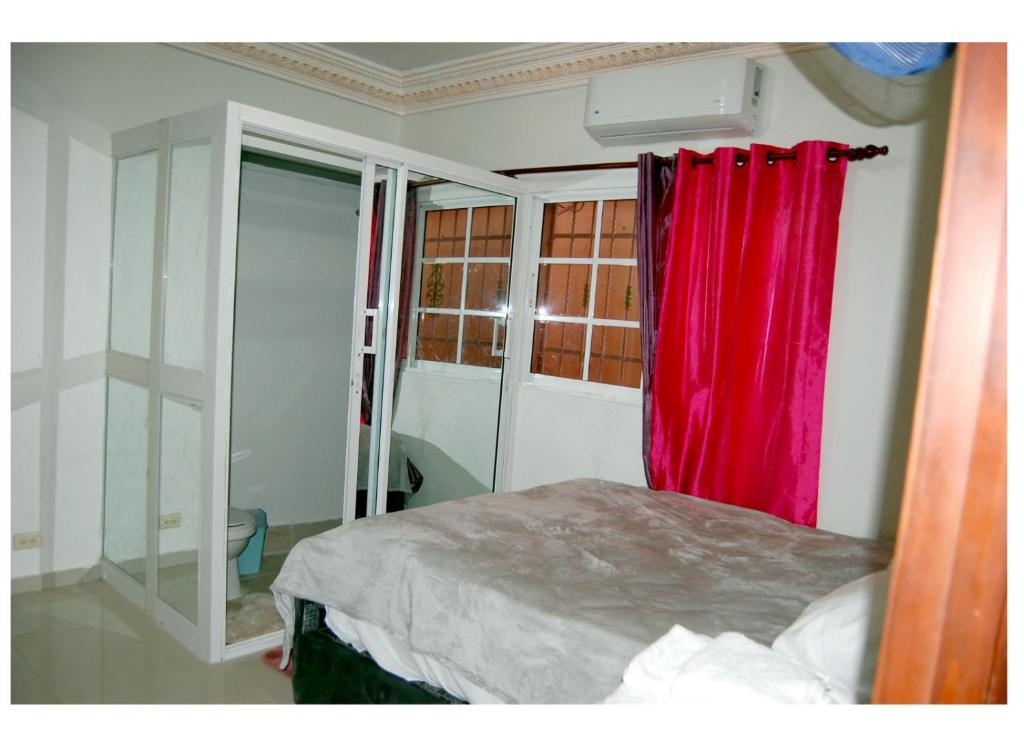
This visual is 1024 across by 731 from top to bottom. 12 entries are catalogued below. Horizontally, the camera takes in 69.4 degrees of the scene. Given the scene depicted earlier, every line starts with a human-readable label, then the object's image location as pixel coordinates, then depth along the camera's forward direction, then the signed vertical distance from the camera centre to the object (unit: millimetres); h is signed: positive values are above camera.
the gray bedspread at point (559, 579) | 1676 -671
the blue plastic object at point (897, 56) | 1138 +463
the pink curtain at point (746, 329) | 2816 +18
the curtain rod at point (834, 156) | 2744 +710
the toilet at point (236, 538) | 3053 -1004
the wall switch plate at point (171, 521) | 2947 -919
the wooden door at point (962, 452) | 668 -95
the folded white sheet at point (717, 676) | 1257 -605
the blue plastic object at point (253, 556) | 3506 -1232
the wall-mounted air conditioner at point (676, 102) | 2977 +957
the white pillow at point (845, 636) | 1306 -551
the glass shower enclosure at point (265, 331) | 2748 -134
